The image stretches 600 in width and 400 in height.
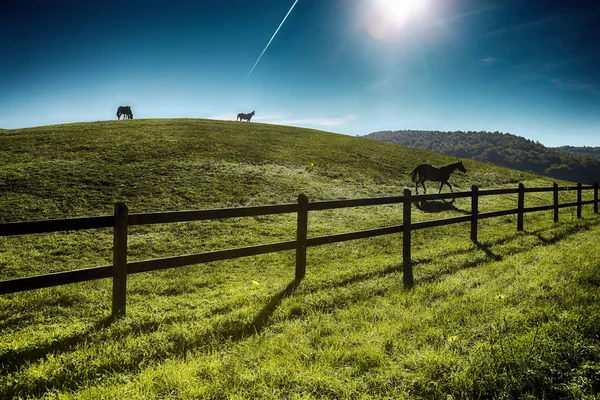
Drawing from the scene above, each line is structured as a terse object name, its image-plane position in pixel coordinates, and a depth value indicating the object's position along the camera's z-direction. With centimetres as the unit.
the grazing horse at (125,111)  5516
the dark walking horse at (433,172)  2412
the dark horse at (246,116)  6255
